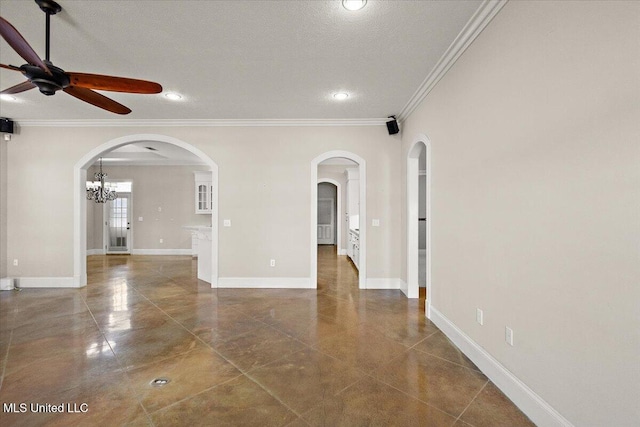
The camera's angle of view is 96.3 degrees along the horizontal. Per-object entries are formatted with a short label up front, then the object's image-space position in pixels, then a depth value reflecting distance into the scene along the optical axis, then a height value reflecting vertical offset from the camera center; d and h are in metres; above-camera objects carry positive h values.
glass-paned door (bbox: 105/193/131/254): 9.15 -0.24
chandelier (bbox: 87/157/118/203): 7.80 +0.61
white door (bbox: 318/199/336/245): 11.36 -0.36
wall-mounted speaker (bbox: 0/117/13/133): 4.77 +1.50
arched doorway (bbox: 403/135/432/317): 4.35 -0.11
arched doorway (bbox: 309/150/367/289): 4.93 +0.01
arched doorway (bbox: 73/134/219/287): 4.96 +0.40
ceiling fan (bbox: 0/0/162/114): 1.97 +1.07
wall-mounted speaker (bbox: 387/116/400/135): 4.71 +1.45
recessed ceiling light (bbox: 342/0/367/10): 2.12 +1.58
